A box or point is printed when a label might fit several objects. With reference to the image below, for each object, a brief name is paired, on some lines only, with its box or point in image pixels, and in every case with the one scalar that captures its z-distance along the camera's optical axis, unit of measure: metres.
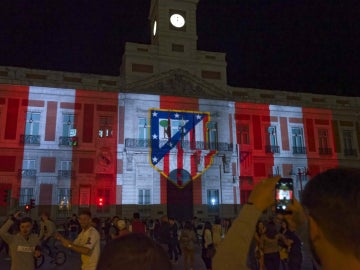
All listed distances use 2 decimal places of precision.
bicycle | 13.21
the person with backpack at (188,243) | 11.49
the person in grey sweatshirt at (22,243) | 5.67
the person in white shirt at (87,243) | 5.64
